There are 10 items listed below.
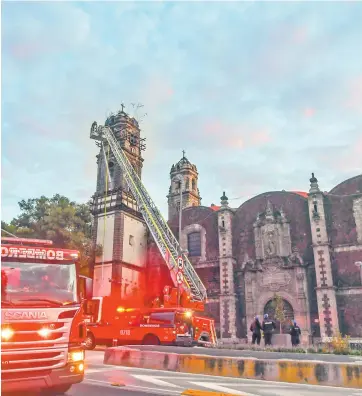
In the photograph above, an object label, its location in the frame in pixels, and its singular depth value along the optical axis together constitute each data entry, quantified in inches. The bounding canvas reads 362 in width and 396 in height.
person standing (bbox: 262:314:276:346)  734.5
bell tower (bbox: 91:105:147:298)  1327.5
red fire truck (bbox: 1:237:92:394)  281.4
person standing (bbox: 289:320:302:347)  765.5
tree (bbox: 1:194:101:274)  1310.3
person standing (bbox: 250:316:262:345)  737.5
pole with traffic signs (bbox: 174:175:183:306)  833.5
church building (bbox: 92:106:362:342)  1101.7
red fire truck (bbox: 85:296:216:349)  717.9
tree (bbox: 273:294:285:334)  1077.1
